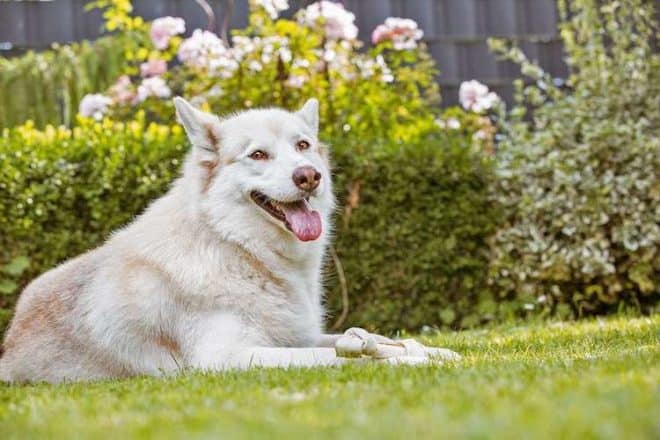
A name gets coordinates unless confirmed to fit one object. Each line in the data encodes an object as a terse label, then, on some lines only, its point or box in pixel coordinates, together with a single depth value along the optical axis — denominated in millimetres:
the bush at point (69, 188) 6449
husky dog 4184
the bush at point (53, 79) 8711
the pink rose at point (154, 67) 7742
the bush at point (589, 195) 6984
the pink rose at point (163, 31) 7746
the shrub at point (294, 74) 7555
